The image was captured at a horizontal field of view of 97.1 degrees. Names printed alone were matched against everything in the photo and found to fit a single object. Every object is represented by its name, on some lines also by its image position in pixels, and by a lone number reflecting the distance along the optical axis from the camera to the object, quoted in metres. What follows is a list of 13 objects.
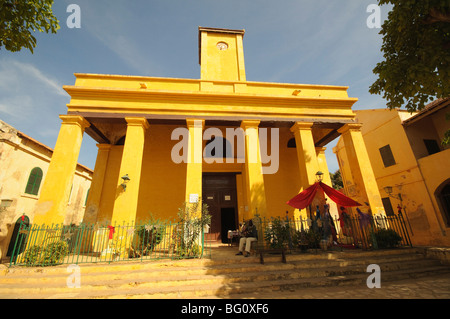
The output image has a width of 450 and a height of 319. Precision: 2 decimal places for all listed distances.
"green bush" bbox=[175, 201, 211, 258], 6.48
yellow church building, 8.09
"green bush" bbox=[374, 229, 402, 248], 7.22
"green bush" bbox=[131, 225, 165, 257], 6.68
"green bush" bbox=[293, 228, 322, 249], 7.01
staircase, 4.50
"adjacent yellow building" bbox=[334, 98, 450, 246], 10.72
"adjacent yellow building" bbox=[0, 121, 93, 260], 10.74
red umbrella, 7.48
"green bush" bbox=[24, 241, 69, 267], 5.84
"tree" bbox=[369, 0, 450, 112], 5.14
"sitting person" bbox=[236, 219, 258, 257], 6.52
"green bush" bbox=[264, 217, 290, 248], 6.75
